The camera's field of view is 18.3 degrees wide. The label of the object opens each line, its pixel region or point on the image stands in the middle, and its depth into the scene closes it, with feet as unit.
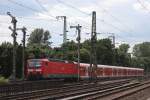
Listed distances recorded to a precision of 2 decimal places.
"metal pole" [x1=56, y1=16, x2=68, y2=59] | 273.13
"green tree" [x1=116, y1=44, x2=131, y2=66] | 429.38
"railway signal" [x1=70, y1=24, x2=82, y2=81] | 233.33
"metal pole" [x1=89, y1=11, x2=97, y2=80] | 199.76
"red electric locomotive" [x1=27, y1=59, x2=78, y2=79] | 180.65
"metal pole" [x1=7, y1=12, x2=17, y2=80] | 195.15
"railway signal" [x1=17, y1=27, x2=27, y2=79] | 218.96
